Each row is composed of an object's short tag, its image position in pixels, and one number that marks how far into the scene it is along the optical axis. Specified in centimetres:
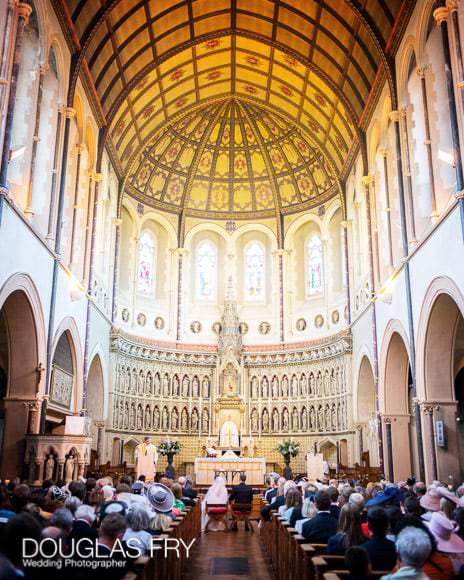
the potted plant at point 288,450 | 2697
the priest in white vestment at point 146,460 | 2222
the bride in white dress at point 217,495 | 1625
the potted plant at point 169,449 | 2634
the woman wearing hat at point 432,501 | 891
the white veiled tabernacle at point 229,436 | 2853
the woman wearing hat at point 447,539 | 619
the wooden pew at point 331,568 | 514
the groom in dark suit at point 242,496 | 1584
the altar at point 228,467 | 2352
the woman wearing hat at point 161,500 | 906
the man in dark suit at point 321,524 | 750
